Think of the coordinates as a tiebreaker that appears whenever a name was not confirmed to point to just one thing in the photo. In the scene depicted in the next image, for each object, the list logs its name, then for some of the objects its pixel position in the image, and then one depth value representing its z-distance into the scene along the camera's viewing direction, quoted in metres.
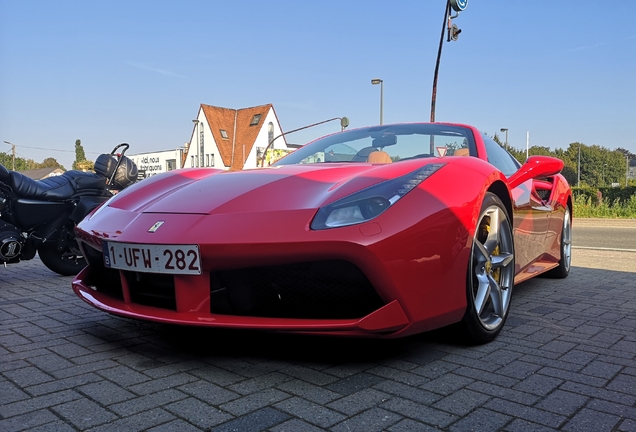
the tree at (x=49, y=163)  97.65
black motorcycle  4.55
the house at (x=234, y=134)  45.97
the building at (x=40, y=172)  74.59
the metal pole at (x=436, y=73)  12.70
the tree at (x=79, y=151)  86.12
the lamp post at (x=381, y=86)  20.97
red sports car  2.10
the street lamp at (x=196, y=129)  46.16
